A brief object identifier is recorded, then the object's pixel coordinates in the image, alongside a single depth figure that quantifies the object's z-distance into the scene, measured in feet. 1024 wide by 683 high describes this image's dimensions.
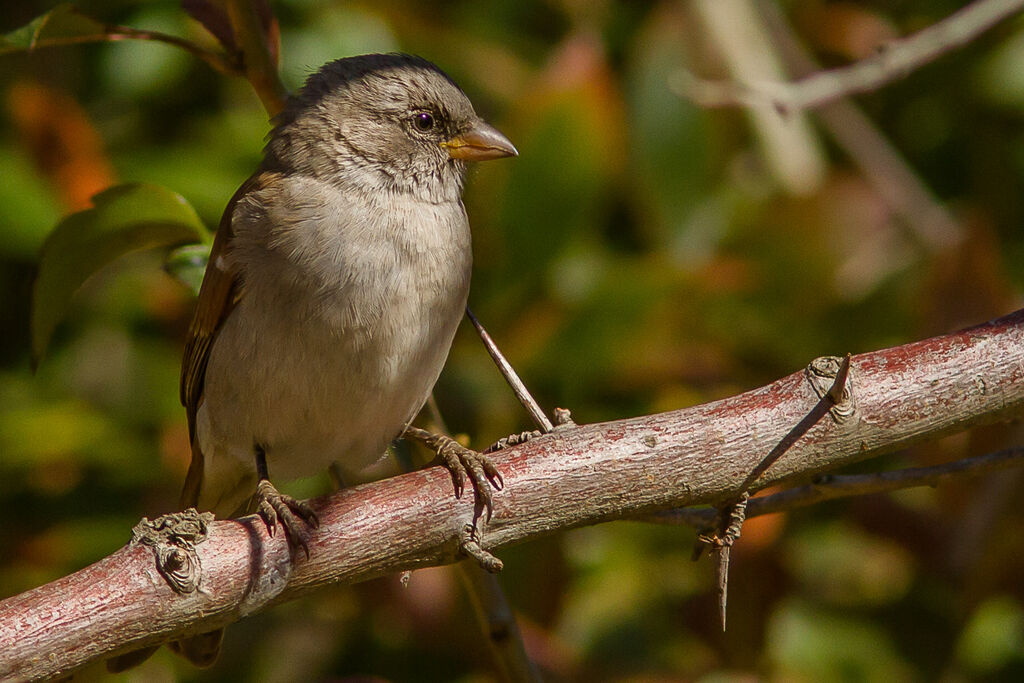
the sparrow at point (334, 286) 19.16
